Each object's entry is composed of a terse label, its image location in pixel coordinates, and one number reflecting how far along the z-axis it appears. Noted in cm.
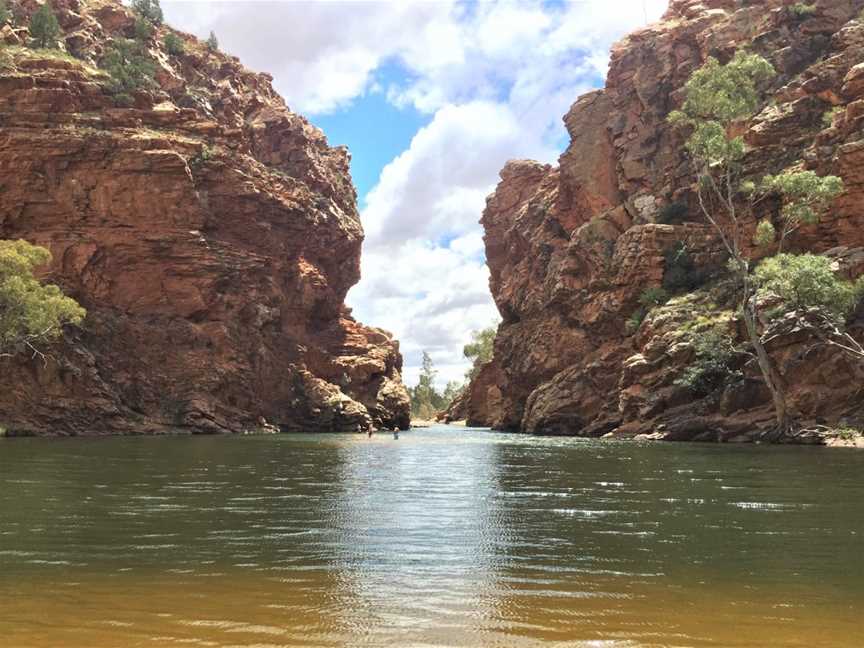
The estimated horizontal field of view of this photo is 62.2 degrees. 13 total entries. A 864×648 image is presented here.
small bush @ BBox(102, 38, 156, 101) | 8500
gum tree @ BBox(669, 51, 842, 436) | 4844
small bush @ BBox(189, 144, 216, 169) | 8638
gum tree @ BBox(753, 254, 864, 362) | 4309
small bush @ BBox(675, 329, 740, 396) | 5269
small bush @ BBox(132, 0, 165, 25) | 10788
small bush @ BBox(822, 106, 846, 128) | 5641
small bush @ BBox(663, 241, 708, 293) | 6400
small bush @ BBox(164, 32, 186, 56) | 10406
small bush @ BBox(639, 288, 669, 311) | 6462
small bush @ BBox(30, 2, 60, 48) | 8688
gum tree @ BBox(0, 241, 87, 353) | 5591
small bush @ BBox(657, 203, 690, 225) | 7038
